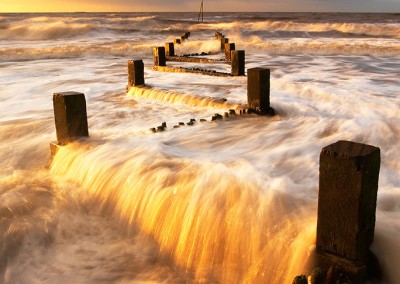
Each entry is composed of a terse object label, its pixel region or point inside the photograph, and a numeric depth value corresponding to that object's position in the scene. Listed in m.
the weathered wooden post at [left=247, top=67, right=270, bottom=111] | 6.21
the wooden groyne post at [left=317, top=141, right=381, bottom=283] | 2.40
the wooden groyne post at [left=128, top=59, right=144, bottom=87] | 8.80
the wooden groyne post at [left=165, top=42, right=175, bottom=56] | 14.16
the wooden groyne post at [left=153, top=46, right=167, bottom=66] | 12.23
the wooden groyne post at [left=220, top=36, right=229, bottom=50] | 18.43
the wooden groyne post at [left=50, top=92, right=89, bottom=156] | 5.09
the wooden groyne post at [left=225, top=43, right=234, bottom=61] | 13.99
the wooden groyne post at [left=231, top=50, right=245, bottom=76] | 9.93
